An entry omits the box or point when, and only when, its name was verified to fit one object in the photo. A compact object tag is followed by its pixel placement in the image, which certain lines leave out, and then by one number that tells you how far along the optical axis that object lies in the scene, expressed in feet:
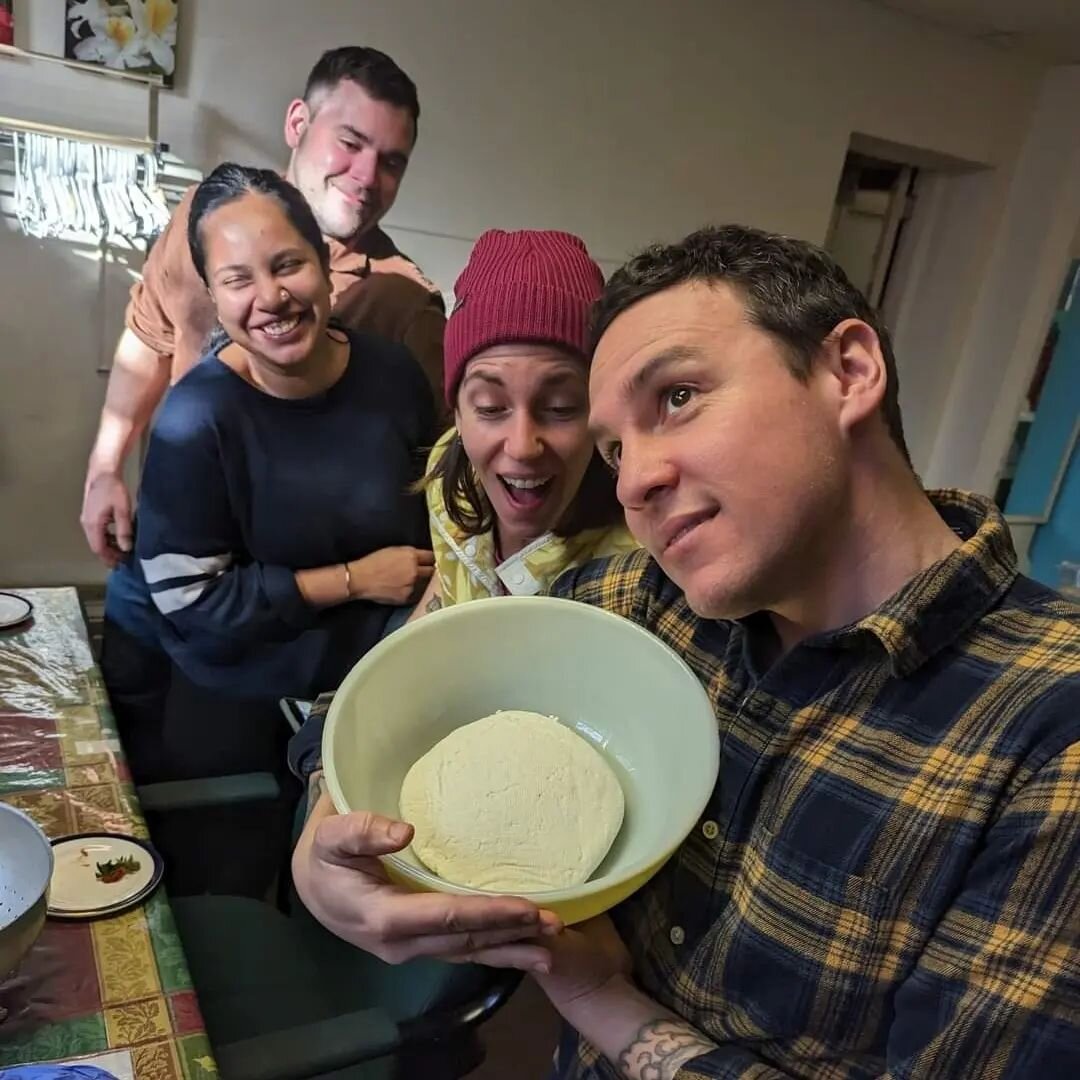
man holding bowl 1.97
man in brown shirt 5.38
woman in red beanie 3.71
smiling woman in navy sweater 5.25
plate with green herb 3.58
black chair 3.48
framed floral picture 4.91
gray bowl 2.83
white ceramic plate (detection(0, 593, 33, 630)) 5.57
